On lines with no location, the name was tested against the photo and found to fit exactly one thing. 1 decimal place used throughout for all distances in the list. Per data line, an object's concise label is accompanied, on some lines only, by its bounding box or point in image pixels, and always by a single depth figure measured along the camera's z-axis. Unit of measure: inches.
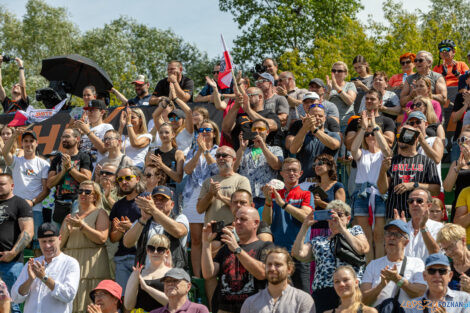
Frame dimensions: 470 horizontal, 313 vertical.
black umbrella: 576.7
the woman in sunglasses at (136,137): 443.8
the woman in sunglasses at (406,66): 499.5
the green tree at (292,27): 1398.9
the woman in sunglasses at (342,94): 454.6
